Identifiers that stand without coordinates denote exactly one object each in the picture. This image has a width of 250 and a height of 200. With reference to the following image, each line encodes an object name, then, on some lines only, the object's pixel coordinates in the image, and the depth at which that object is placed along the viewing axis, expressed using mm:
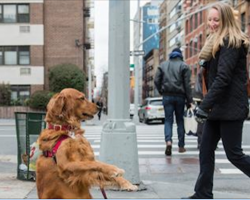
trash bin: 6441
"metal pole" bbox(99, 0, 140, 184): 5680
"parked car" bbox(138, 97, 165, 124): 24422
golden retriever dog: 3340
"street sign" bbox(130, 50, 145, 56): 25059
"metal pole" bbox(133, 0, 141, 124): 26850
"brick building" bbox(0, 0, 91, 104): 32844
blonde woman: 4457
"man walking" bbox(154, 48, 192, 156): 8523
